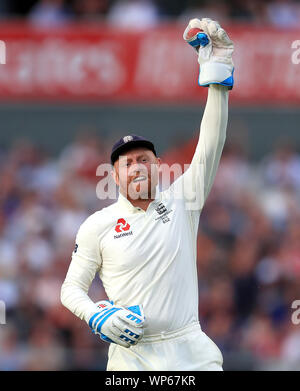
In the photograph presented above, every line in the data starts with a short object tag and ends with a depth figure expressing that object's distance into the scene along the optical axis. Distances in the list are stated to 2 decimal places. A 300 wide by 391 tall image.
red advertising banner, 25.39
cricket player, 11.46
